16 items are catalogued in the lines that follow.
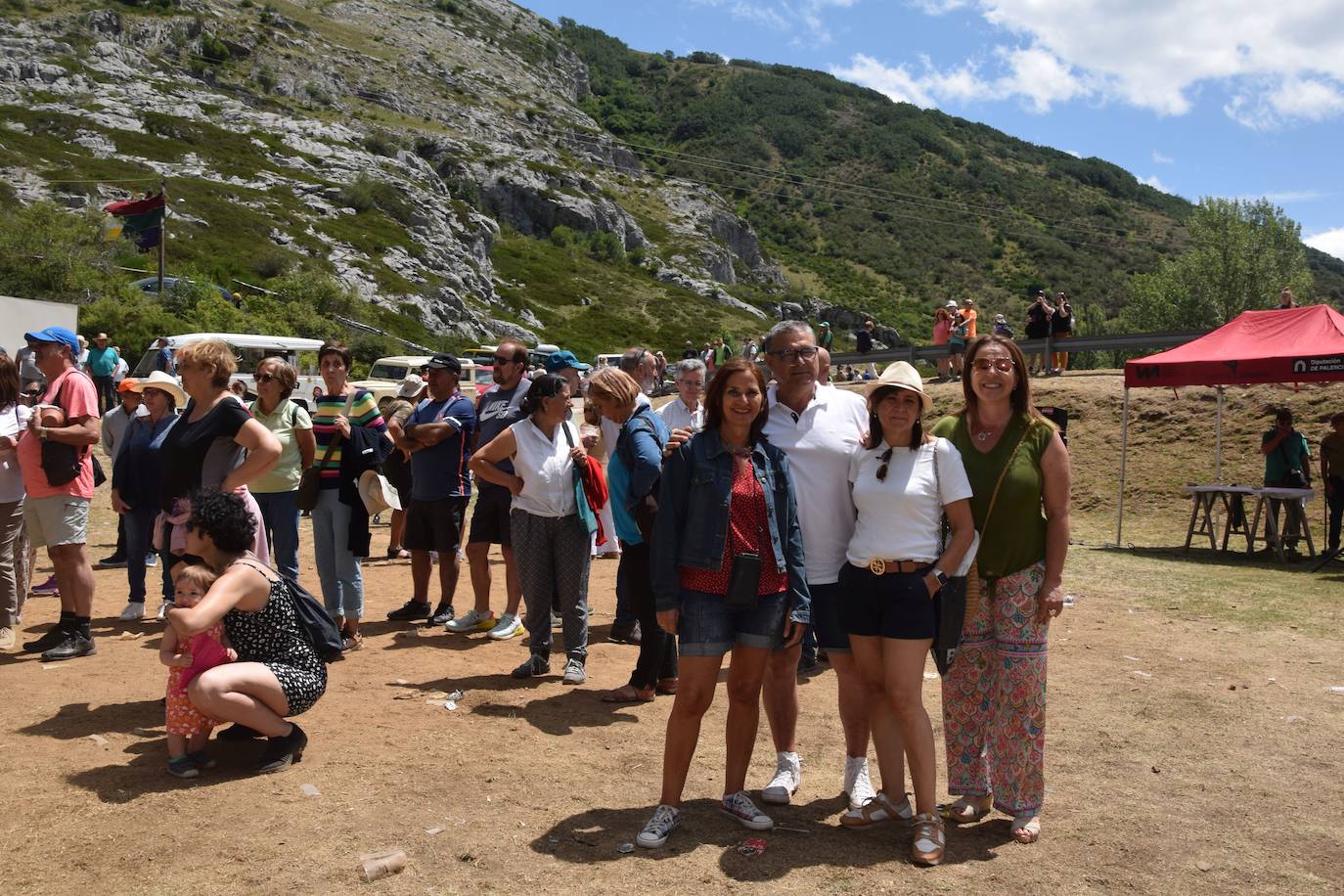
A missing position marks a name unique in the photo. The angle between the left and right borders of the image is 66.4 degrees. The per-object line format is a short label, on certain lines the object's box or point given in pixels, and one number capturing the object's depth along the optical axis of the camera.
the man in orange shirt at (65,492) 6.05
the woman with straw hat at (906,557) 3.69
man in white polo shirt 3.98
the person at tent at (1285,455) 12.35
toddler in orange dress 4.29
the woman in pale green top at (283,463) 6.39
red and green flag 41.75
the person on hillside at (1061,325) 21.38
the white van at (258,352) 26.11
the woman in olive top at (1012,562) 3.85
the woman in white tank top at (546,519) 5.97
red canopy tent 11.48
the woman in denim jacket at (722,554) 3.73
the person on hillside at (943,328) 21.86
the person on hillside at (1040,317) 21.20
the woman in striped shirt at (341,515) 6.65
